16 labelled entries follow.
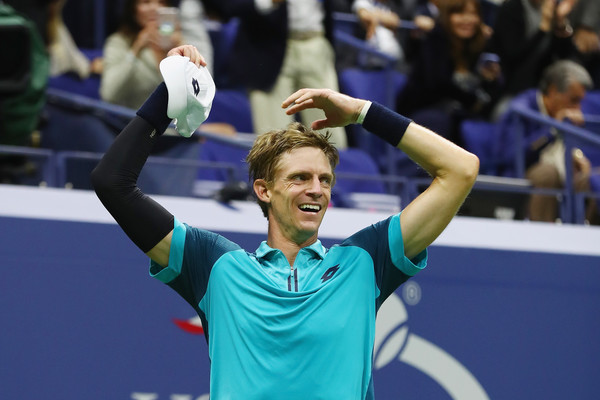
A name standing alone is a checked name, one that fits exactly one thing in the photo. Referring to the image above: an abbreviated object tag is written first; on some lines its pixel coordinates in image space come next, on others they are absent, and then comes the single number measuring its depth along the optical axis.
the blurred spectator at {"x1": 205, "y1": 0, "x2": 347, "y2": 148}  12.50
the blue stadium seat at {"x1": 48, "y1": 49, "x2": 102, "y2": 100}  12.21
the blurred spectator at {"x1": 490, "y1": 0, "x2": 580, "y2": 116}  14.65
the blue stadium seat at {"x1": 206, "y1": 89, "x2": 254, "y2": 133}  13.01
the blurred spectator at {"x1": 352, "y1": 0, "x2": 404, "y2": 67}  15.37
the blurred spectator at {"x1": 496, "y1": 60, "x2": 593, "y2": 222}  12.30
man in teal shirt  5.54
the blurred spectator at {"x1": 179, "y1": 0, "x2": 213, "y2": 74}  12.35
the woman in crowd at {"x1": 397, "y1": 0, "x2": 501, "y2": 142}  13.66
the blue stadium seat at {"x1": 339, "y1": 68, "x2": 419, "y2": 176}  13.79
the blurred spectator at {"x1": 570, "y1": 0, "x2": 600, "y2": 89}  15.95
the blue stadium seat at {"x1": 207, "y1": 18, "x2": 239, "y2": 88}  13.55
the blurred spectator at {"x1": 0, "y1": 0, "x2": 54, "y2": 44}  11.78
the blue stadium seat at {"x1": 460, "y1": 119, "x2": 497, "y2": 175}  13.48
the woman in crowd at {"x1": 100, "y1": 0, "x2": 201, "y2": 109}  11.61
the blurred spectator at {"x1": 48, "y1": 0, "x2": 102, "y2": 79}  12.15
